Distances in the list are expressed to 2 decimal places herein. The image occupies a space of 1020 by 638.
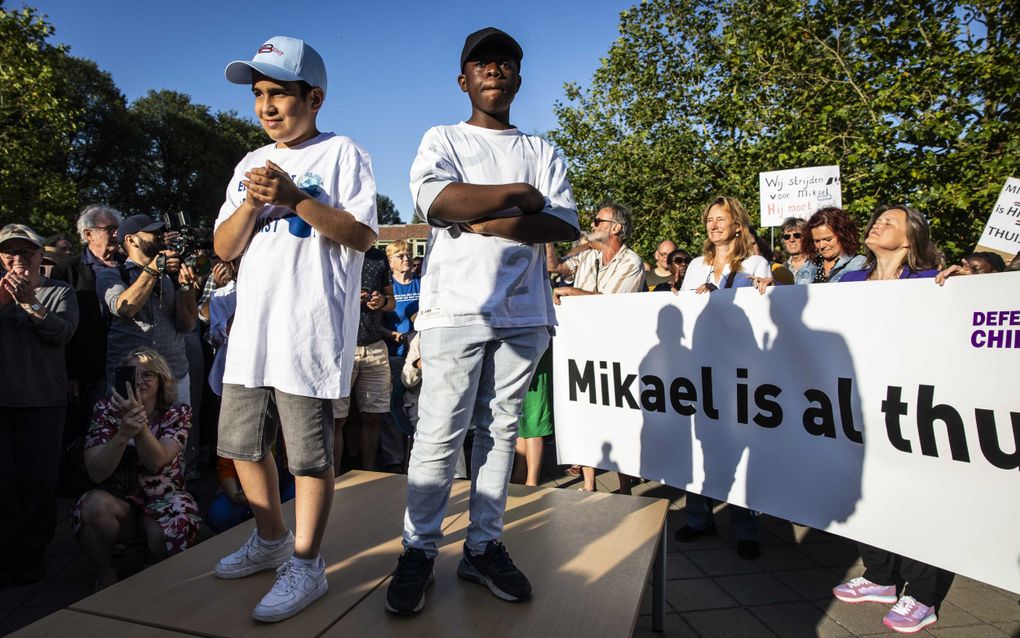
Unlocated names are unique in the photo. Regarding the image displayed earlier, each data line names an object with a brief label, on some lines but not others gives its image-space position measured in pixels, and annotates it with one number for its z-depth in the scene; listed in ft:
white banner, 8.72
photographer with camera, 13.99
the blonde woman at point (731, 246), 12.92
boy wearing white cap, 6.65
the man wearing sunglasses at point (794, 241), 17.49
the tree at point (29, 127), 51.11
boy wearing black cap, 6.70
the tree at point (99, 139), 101.19
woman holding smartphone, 10.39
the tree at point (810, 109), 25.58
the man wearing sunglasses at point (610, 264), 15.47
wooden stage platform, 6.42
